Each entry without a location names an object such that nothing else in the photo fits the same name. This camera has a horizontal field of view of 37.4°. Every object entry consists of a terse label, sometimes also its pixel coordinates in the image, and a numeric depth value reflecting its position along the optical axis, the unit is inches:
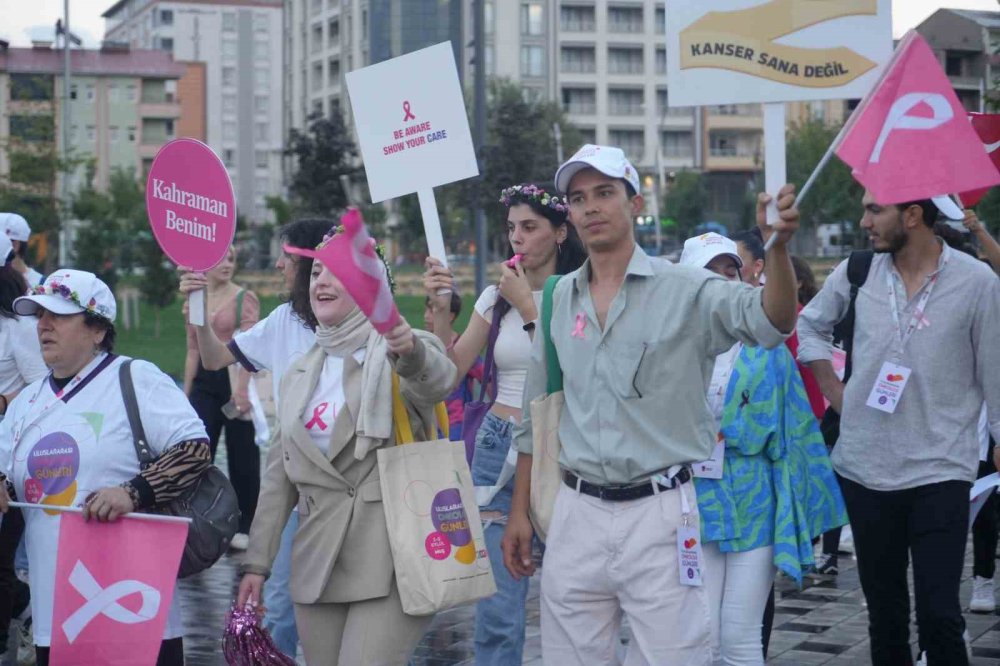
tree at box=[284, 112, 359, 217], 1098.1
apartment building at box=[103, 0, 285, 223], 5113.2
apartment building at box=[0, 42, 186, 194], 4013.3
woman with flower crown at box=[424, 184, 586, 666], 229.5
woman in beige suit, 189.0
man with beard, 210.4
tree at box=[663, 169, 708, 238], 3021.7
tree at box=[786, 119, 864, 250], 2209.6
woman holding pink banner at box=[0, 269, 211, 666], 196.2
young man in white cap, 171.0
